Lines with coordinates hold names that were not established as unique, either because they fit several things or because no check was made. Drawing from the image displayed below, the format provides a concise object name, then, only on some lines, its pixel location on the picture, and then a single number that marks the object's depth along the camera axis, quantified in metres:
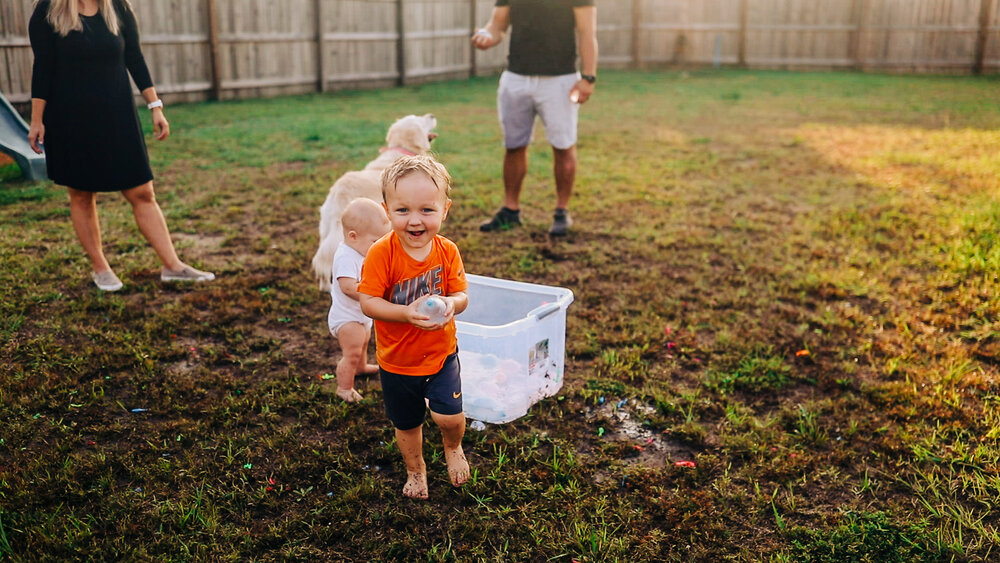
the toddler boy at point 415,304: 2.21
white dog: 3.85
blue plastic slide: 6.79
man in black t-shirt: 5.41
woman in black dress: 3.90
